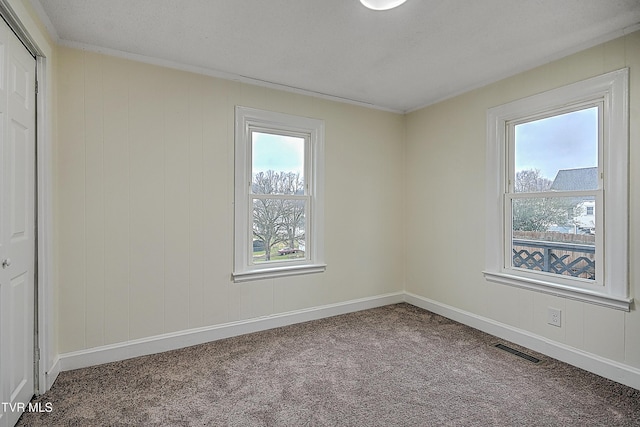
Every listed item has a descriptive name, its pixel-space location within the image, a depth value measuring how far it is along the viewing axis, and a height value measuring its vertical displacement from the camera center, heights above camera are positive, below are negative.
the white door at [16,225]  1.71 -0.08
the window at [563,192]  2.38 +0.18
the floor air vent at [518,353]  2.67 -1.18
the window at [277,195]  3.20 +0.18
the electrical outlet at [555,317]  2.70 -0.85
